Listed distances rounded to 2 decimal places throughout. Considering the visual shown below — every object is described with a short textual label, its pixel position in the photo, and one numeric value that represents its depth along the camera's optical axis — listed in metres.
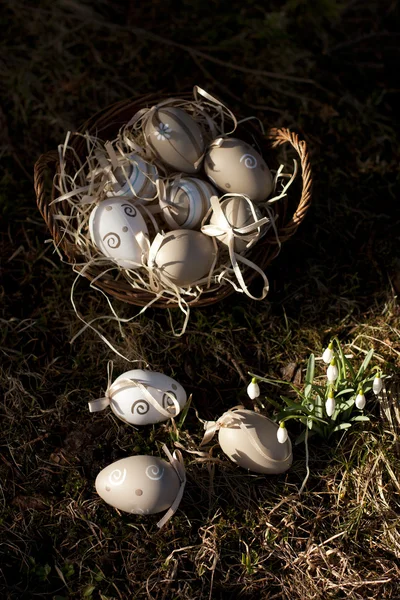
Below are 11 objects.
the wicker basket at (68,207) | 2.23
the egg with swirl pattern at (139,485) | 1.99
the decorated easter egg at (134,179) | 2.26
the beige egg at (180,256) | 2.13
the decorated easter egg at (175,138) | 2.25
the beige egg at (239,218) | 2.19
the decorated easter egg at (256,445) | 2.07
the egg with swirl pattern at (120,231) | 2.16
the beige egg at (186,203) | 2.22
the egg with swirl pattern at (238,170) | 2.23
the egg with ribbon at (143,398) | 2.13
